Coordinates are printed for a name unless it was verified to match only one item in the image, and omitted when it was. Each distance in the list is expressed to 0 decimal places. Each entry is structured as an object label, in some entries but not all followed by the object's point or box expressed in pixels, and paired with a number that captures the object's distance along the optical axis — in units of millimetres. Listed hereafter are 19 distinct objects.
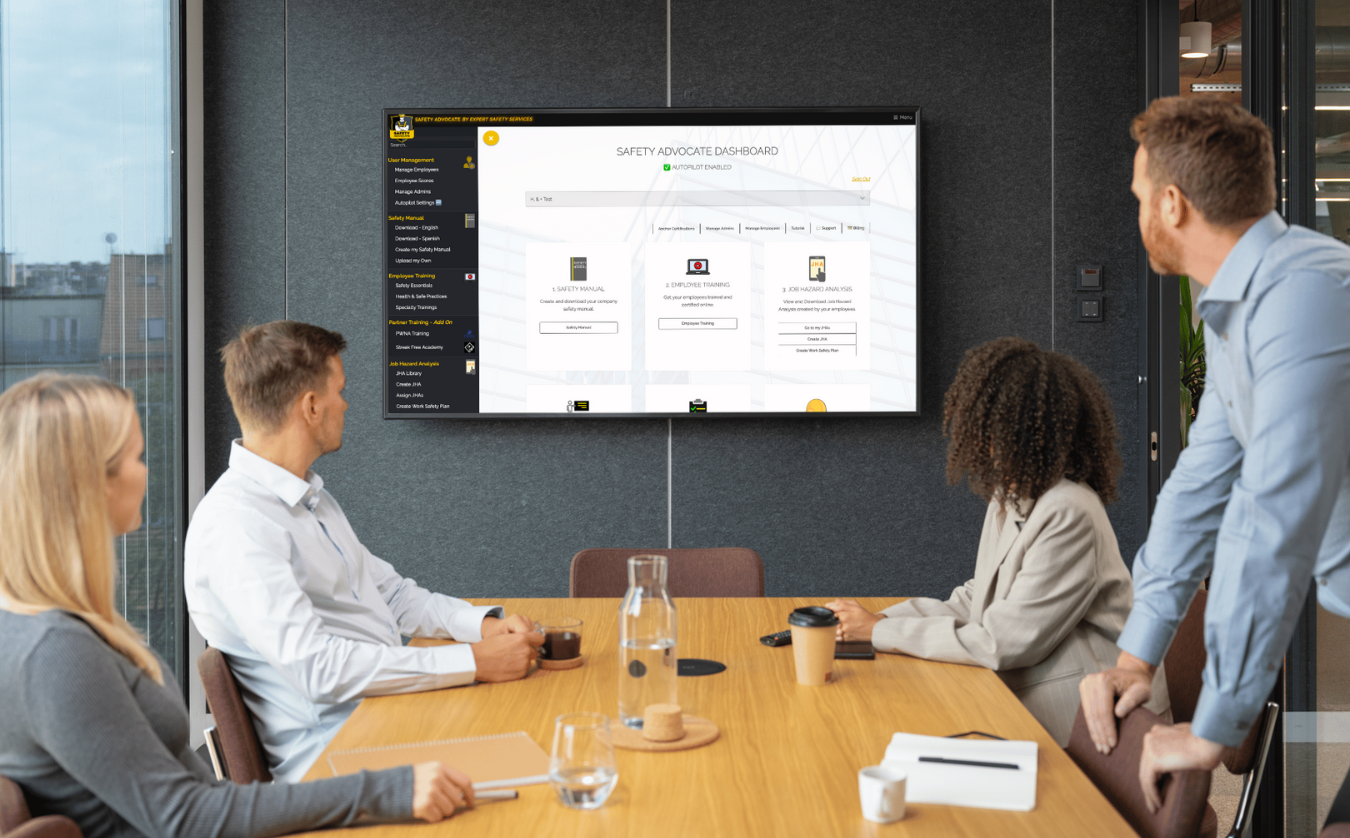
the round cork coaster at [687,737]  1438
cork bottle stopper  1452
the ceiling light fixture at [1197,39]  4074
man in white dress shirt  1696
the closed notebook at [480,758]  1330
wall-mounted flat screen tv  3576
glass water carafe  1473
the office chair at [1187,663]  2010
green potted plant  4454
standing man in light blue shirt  1220
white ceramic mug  1192
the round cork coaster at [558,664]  1861
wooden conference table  1201
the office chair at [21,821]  1049
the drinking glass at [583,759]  1200
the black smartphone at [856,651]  1925
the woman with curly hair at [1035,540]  1839
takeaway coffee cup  1722
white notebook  1261
